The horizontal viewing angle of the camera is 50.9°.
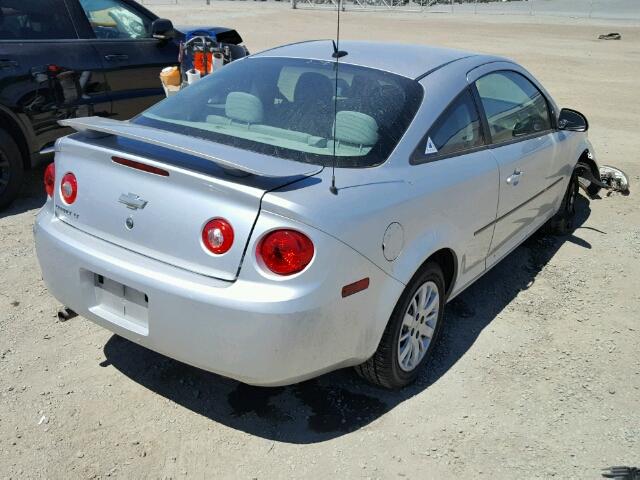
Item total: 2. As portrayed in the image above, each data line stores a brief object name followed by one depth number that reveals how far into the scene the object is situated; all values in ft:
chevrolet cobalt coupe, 8.59
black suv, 17.76
